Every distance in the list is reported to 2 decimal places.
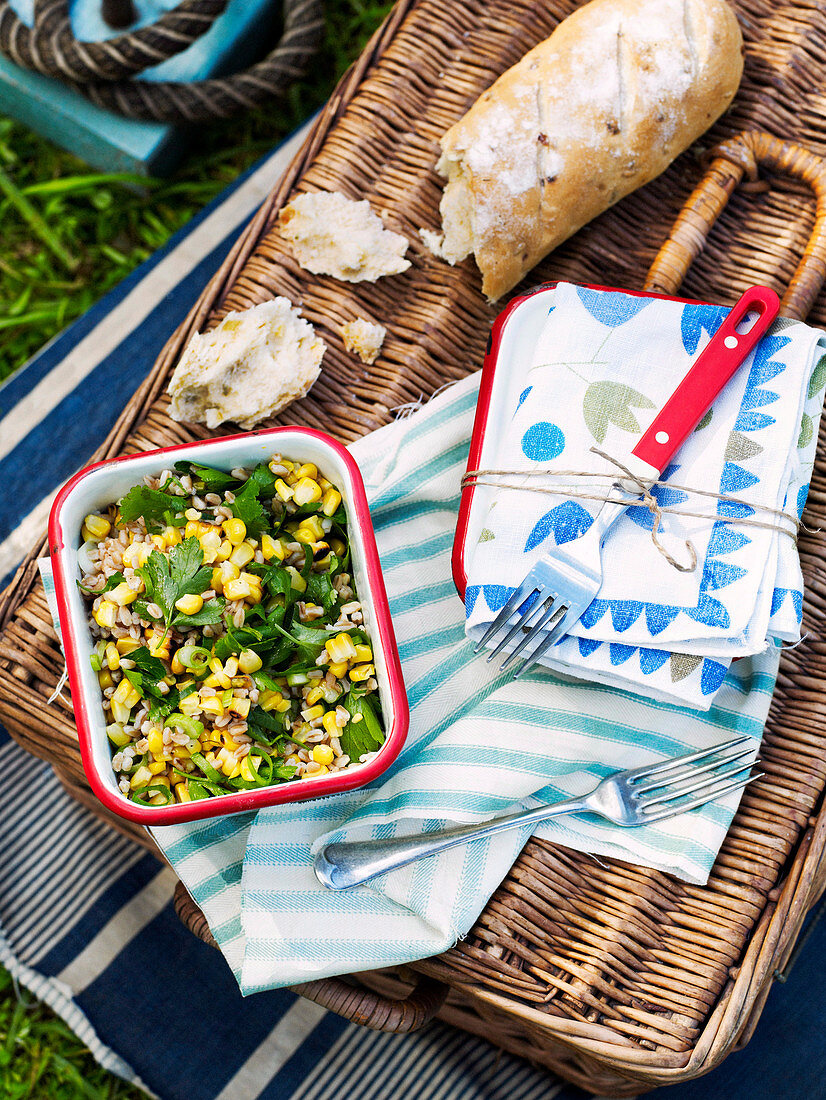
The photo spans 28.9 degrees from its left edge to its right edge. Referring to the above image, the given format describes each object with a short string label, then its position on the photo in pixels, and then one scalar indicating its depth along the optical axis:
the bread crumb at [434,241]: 0.75
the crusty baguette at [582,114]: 0.72
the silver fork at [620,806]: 0.67
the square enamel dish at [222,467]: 0.64
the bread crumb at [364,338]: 0.74
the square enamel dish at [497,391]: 0.69
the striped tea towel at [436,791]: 0.68
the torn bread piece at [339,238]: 0.74
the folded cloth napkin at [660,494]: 0.66
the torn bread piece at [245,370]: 0.72
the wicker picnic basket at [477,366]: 0.67
